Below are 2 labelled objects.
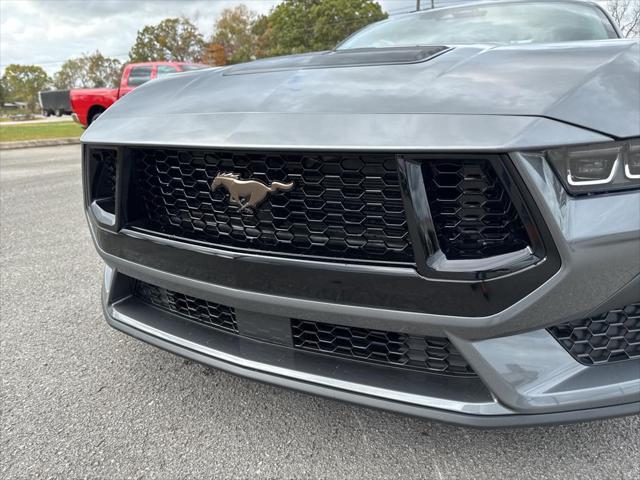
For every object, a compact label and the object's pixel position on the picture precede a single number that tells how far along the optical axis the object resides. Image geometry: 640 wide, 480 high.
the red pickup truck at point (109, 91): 11.98
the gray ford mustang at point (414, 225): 1.11
